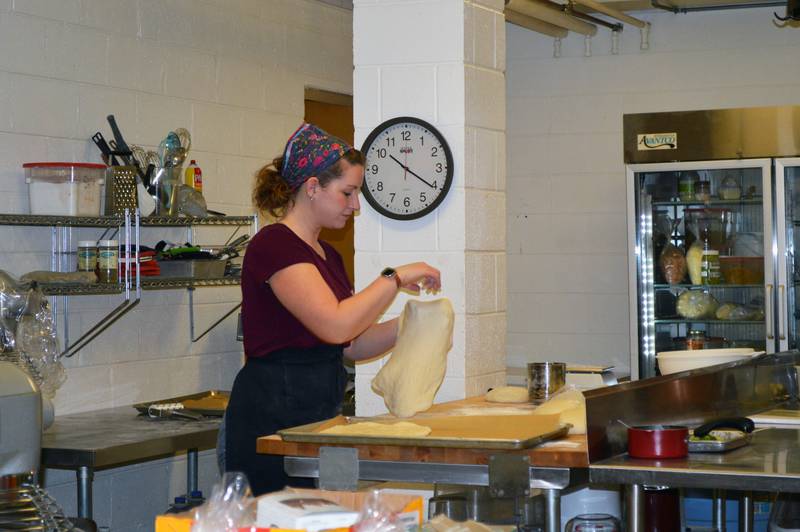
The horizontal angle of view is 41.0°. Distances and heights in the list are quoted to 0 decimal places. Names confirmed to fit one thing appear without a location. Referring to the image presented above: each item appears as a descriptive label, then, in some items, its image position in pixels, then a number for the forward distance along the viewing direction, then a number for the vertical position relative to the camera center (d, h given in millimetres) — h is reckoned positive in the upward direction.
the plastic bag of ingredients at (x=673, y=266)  5379 +59
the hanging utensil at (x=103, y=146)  4258 +538
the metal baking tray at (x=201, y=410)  4219 -512
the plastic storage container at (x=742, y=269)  5215 +40
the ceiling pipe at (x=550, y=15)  5301 +1368
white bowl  3205 -246
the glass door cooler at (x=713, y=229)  5051 +240
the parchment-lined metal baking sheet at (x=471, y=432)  2279 -344
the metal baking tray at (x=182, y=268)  4445 +53
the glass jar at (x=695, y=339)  5230 -307
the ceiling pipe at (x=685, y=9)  5616 +1463
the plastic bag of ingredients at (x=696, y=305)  5371 -138
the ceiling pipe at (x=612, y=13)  5413 +1387
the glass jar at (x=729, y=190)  5266 +433
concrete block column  3500 +476
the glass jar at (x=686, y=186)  5340 +459
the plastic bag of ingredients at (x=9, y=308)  3520 -87
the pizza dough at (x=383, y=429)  2398 -342
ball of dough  3000 -328
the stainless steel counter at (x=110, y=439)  3449 -540
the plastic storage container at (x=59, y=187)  3936 +348
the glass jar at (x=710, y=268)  5320 +48
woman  2564 -53
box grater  4180 +360
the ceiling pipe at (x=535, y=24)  5701 +1394
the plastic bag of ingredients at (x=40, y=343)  3668 -218
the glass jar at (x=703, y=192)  5301 +426
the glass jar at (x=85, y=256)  4039 +96
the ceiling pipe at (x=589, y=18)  5621 +1420
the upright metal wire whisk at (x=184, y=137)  4582 +617
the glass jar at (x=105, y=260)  4074 +81
